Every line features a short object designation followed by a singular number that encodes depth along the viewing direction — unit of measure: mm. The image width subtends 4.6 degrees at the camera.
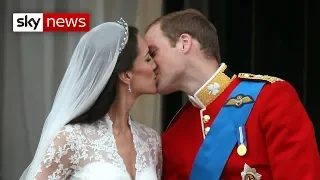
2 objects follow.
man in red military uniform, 12952
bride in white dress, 13007
